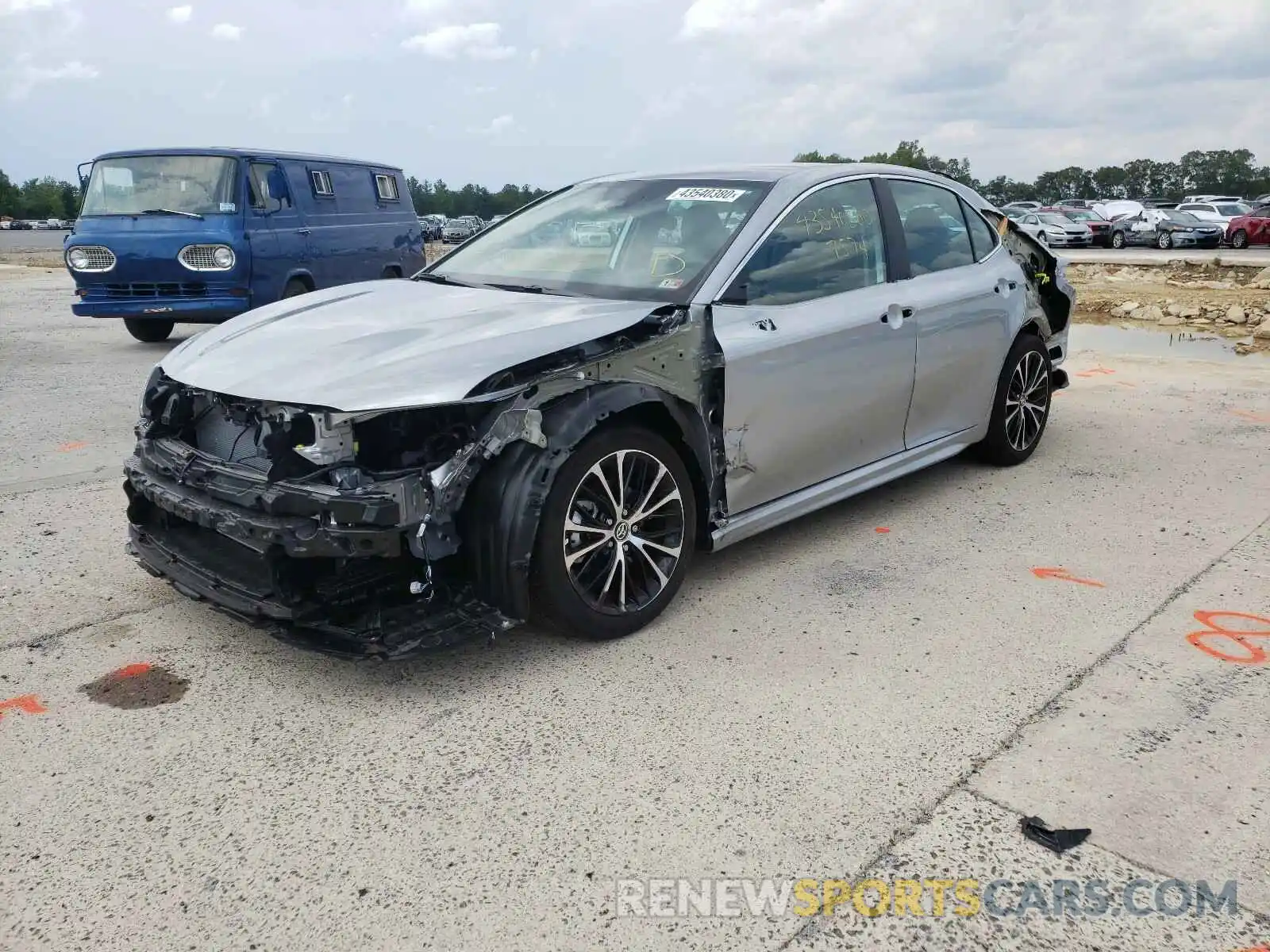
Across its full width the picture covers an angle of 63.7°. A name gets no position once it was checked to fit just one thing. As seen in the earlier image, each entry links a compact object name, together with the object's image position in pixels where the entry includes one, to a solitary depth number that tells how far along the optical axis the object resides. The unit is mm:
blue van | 9922
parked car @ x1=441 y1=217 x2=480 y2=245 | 49500
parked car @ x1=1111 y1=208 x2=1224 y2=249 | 28828
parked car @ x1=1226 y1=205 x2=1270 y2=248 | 27484
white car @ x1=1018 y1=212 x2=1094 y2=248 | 31328
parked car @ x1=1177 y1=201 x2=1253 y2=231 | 29125
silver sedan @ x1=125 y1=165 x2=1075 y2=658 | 3182
